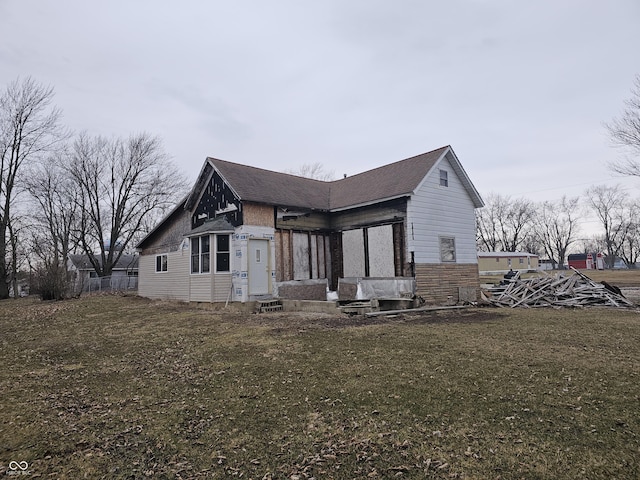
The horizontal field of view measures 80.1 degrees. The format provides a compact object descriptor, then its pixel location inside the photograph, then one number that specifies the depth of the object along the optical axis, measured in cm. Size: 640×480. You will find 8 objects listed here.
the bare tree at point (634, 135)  2044
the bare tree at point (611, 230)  7144
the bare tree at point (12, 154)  2595
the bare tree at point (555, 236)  7575
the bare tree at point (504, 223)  7262
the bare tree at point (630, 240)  7050
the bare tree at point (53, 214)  3568
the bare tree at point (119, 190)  3581
